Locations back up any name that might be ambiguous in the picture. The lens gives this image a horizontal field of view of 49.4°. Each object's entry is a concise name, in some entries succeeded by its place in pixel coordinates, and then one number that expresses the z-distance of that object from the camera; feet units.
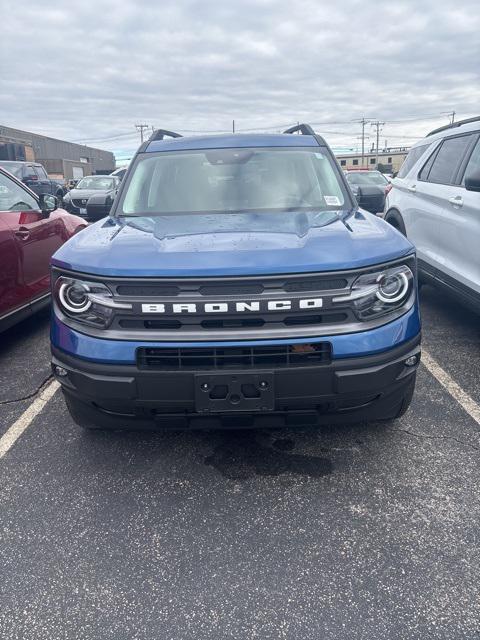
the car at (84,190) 51.24
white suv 14.22
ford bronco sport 7.70
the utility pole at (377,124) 310.90
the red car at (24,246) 14.39
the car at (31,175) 49.52
